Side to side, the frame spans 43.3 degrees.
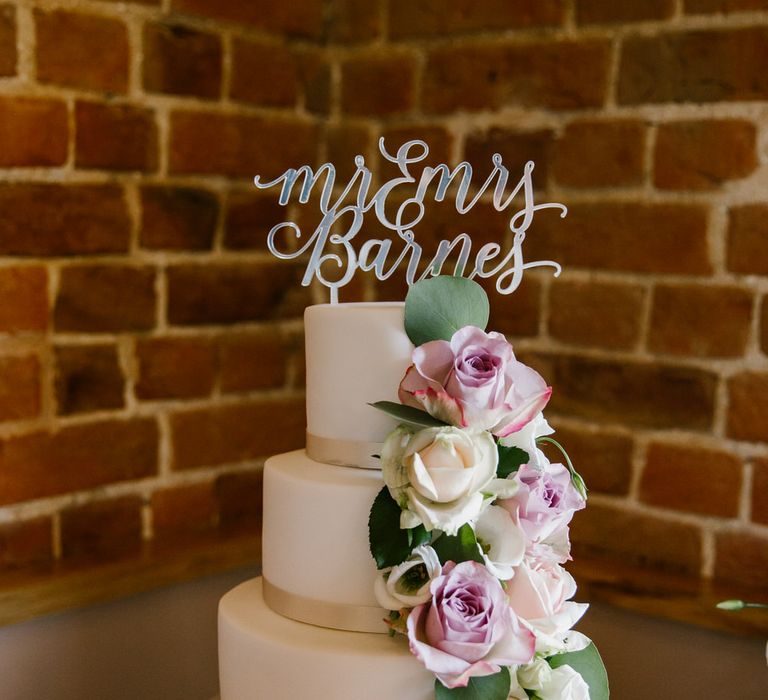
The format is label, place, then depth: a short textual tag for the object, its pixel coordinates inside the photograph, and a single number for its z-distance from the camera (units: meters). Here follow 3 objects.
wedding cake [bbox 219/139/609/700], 0.86
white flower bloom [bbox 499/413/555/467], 0.95
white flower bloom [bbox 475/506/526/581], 0.90
